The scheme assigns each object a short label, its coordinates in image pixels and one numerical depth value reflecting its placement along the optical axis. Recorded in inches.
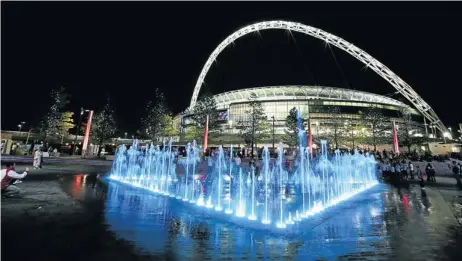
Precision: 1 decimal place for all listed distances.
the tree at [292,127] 1915.6
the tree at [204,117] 1968.5
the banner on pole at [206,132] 1642.7
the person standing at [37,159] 810.8
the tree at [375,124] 2020.2
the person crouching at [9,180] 343.3
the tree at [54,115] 1931.6
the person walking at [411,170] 920.9
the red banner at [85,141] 1502.6
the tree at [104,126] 2017.5
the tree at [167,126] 2065.7
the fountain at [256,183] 361.7
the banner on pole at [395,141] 1774.1
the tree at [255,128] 1862.7
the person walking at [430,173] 807.9
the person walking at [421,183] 645.9
